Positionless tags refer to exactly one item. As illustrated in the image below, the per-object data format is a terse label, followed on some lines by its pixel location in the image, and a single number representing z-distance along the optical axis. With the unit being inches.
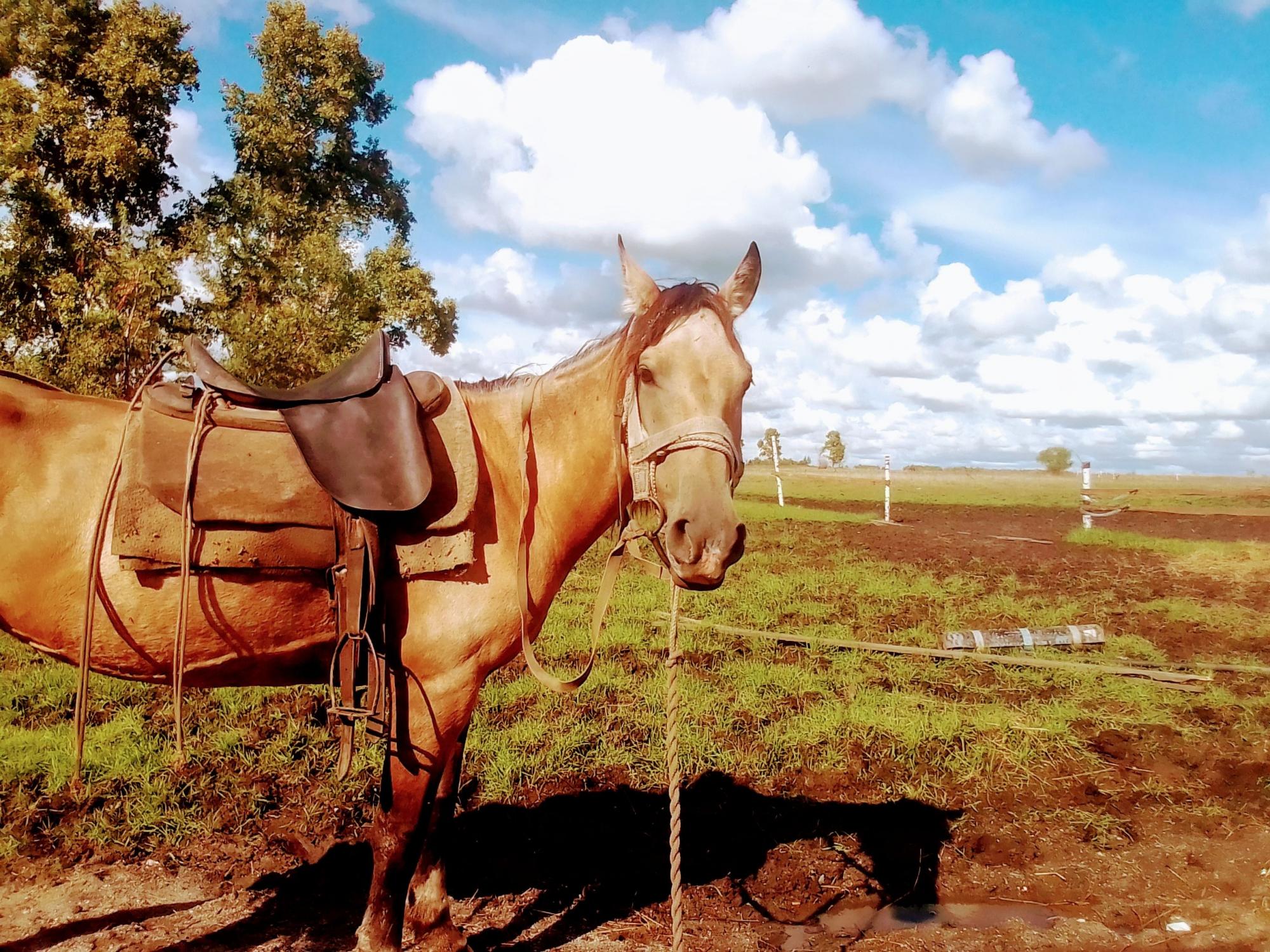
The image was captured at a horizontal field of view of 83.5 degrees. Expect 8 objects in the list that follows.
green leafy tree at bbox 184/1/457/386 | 510.9
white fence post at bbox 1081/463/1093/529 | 658.2
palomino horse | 90.9
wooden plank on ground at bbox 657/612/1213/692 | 253.8
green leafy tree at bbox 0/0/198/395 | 481.4
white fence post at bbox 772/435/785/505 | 879.1
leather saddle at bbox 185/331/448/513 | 91.5
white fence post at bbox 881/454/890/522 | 796.0
